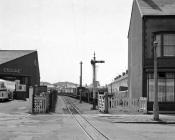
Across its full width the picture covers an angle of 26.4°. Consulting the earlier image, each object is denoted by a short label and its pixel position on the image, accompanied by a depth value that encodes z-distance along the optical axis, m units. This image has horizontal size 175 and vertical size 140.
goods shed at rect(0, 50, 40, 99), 78.56
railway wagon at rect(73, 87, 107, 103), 51.74
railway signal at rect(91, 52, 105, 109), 35.78
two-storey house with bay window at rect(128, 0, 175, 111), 33.34
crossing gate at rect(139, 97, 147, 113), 30.42
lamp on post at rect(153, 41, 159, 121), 23.98
